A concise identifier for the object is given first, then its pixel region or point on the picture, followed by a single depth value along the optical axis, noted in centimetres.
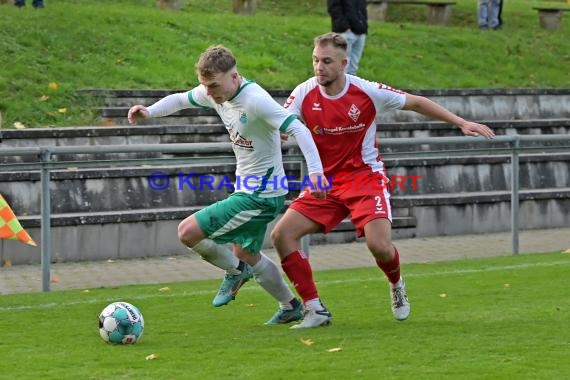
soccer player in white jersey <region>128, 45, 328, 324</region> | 888
